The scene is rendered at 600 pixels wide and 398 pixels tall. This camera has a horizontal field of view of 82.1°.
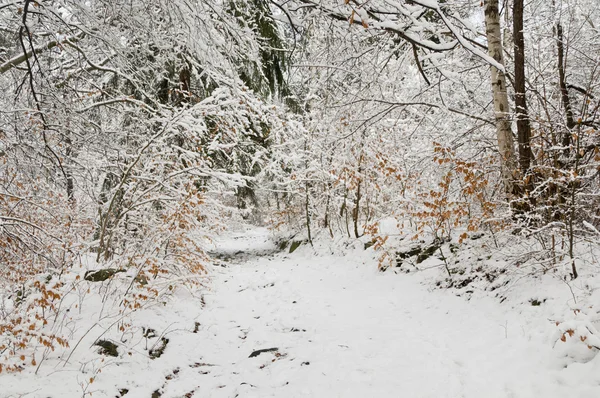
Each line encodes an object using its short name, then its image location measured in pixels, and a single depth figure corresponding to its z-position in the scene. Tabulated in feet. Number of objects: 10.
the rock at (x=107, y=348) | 12.45
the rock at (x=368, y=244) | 29.22
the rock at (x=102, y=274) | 17.08
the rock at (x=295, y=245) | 41.81
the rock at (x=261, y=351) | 13.68
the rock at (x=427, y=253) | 22.13
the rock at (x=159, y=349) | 13.51
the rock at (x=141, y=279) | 16.57
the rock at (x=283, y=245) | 45.04
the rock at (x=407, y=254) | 23.50
